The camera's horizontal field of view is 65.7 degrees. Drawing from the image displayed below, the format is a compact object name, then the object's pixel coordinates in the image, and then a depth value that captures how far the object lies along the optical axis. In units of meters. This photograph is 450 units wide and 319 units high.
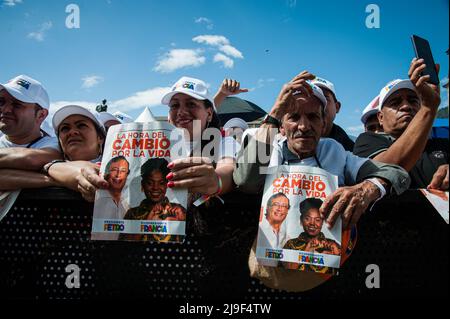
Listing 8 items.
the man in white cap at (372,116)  2.68
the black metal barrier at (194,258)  1.20
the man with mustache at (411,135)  1.41
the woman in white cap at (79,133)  1.63
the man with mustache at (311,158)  1.19
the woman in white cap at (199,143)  1.23
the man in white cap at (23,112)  2.19
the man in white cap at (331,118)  2.45
